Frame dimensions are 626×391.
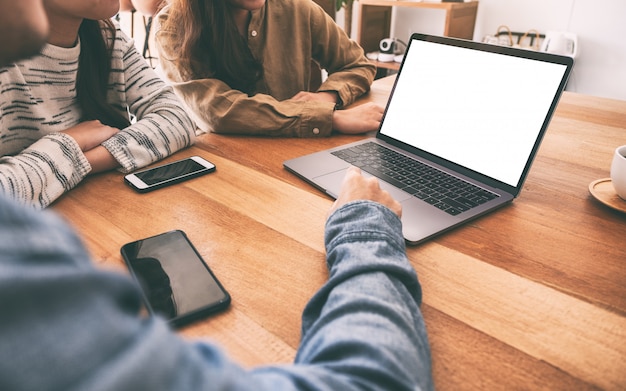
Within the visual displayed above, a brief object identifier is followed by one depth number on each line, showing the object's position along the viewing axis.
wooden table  0.44
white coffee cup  0.68
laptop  0.71
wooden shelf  2.62
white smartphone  0.79
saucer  0.70
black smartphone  0.49
